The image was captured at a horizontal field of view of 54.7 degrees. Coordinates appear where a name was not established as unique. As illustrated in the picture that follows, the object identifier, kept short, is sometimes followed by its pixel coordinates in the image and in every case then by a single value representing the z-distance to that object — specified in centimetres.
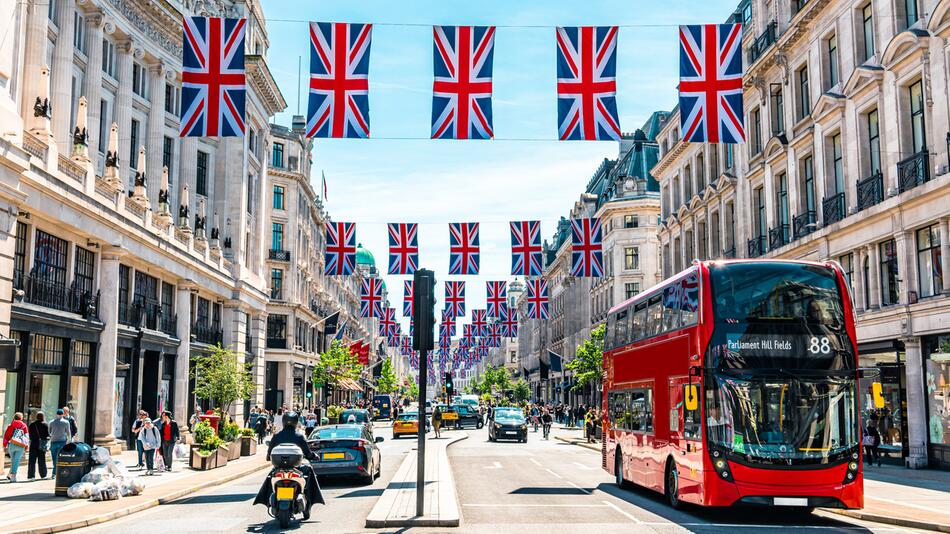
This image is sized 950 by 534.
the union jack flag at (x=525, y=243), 4253
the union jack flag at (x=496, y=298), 6450
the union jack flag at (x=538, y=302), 6228
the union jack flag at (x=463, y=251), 4159
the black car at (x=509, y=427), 4913
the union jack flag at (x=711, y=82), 2128
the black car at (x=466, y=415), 7057
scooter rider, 1508
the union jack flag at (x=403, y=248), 4216
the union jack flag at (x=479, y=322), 8025
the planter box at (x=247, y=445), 3553
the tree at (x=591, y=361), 5744
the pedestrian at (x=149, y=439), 2569
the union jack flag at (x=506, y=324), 6650
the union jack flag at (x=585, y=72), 2095
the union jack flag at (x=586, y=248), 4353
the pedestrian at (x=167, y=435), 2681
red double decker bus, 1529
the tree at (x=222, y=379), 3700
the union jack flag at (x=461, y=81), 2066
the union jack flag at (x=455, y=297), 6141
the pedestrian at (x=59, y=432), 2314
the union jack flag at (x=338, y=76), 2067
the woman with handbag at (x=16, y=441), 2197
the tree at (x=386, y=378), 12581
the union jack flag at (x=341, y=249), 4491
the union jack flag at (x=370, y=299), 6120
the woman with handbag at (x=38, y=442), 2307
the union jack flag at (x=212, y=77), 2161
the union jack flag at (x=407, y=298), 5440
